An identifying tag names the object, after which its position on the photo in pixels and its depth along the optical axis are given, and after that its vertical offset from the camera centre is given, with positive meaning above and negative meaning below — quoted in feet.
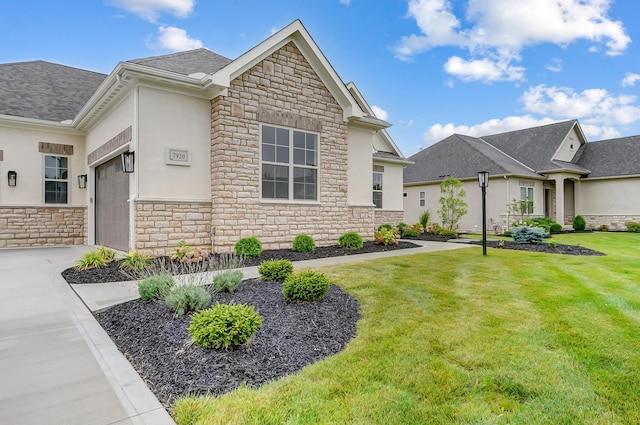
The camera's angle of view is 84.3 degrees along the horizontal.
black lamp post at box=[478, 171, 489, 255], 33.43 +3.09
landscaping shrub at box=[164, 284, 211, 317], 13.78 -3.37
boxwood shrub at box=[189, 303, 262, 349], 10.46 -3.41
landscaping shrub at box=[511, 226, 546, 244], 42.14 -2.59
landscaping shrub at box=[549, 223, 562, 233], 63.62 -2.79
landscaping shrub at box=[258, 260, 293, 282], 19.61 -3.18
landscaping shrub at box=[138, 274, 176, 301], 15.77 -3.31
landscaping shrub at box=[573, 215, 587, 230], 68.74 -2.06
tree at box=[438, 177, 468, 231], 62.23 +1.50
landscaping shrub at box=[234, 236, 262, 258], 28.73 -2.79
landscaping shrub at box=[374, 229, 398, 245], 38.86 -2.64
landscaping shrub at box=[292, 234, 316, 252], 32.27 -2.77
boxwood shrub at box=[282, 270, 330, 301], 15.52 -3.29
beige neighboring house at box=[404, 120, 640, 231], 67.31 +7.41
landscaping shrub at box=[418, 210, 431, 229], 64.32 -1.26
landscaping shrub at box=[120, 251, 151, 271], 23.25 -3.20
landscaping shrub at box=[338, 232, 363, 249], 35.45 -2.77
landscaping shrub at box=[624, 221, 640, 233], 65.57 -2.75
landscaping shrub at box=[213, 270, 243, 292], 17.26 -3.30
